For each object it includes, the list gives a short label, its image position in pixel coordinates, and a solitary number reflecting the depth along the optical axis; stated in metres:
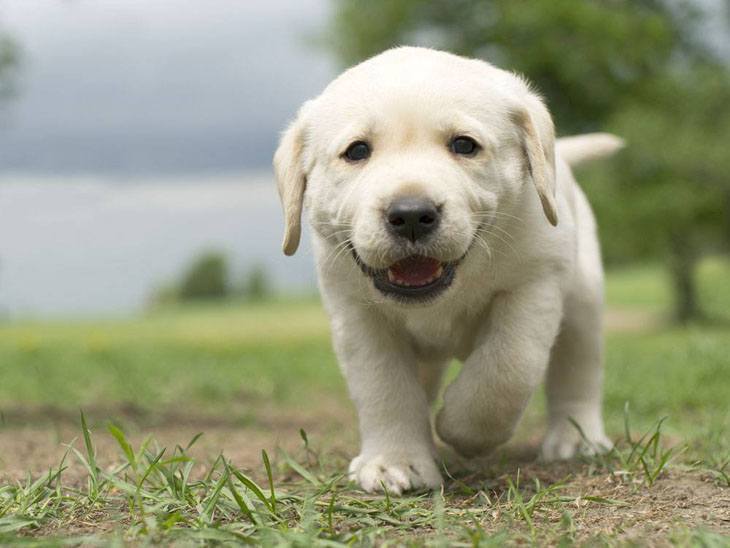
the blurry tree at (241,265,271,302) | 32.12
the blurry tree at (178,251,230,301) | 34.62
